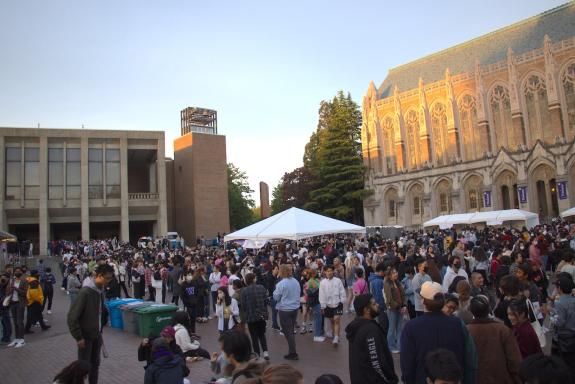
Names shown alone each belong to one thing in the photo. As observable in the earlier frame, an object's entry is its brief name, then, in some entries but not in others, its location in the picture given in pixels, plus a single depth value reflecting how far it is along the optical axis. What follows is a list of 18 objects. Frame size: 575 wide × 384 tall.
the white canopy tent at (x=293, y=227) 16.00
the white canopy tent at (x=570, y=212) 25.42
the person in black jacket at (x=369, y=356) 4.62
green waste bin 11.71
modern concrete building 44.50
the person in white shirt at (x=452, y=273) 9.44
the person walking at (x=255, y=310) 8.77
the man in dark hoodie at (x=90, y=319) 6.80
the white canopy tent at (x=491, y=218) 28.73
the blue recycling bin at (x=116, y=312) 13.74
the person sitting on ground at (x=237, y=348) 4.18
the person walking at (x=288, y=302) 9.14
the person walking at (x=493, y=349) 4.35
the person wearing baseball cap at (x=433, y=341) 4.34
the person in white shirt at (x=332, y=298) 10.12
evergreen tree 52.56
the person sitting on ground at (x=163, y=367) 4.77
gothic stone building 42.91
